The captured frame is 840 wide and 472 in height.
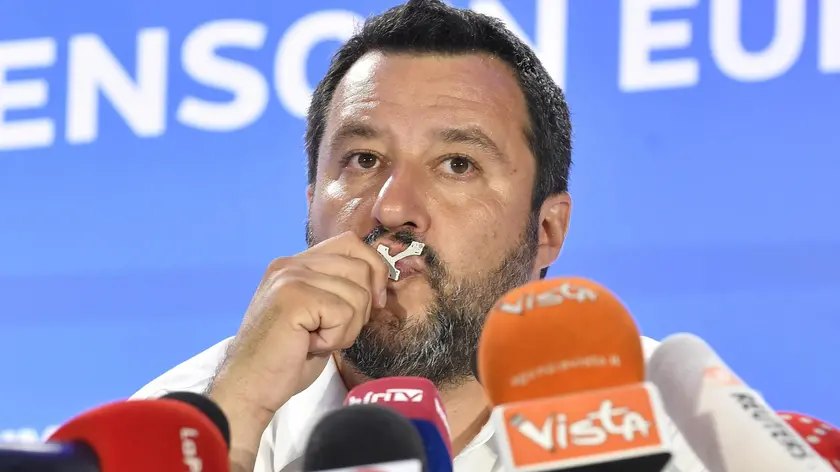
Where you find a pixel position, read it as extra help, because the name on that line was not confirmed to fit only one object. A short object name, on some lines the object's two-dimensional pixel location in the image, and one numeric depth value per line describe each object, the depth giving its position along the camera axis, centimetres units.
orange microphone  255
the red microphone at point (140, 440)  253
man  335
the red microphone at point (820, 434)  313
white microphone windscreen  284
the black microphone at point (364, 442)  251
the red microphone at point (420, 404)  309
